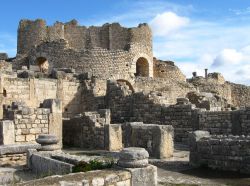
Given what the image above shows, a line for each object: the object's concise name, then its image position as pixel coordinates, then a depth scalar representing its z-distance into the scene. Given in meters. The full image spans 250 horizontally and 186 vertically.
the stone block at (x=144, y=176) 4.77
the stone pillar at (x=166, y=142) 8.45
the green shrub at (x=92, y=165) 5.20
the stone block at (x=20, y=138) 9.28
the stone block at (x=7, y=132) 8.93
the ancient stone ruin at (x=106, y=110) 6.66
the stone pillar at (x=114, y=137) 9.81
